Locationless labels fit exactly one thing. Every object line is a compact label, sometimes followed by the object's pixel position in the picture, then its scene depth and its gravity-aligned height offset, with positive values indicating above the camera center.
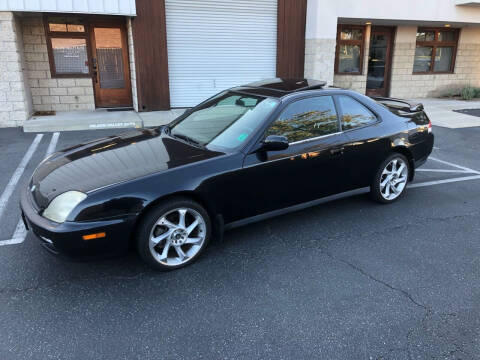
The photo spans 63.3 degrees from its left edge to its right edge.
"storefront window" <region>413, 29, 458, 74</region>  14.71 +0.34
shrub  14.76 -1.20
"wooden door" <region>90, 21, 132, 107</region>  10.64 -0.07
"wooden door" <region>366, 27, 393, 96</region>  14.04 -0.02
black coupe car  3.06 -0.97
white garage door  10.90 +0.47
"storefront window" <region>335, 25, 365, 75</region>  13.59 +0.40
